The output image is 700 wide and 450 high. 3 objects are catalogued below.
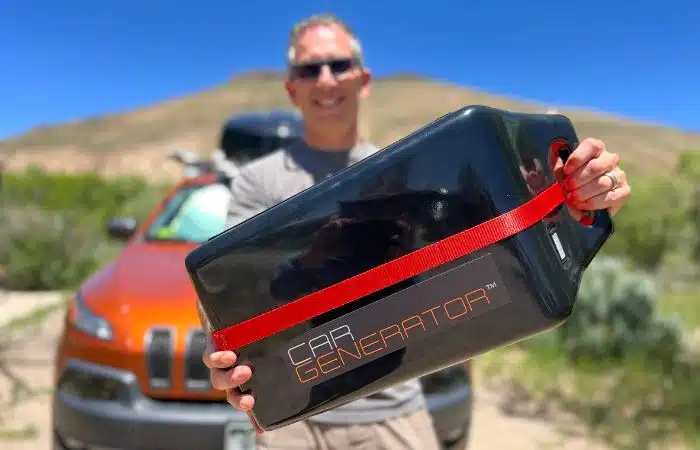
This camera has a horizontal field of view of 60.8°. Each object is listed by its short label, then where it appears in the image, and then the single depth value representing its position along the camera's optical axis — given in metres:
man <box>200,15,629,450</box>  1.59
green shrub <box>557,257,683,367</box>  5.14
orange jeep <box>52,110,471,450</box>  2.28
